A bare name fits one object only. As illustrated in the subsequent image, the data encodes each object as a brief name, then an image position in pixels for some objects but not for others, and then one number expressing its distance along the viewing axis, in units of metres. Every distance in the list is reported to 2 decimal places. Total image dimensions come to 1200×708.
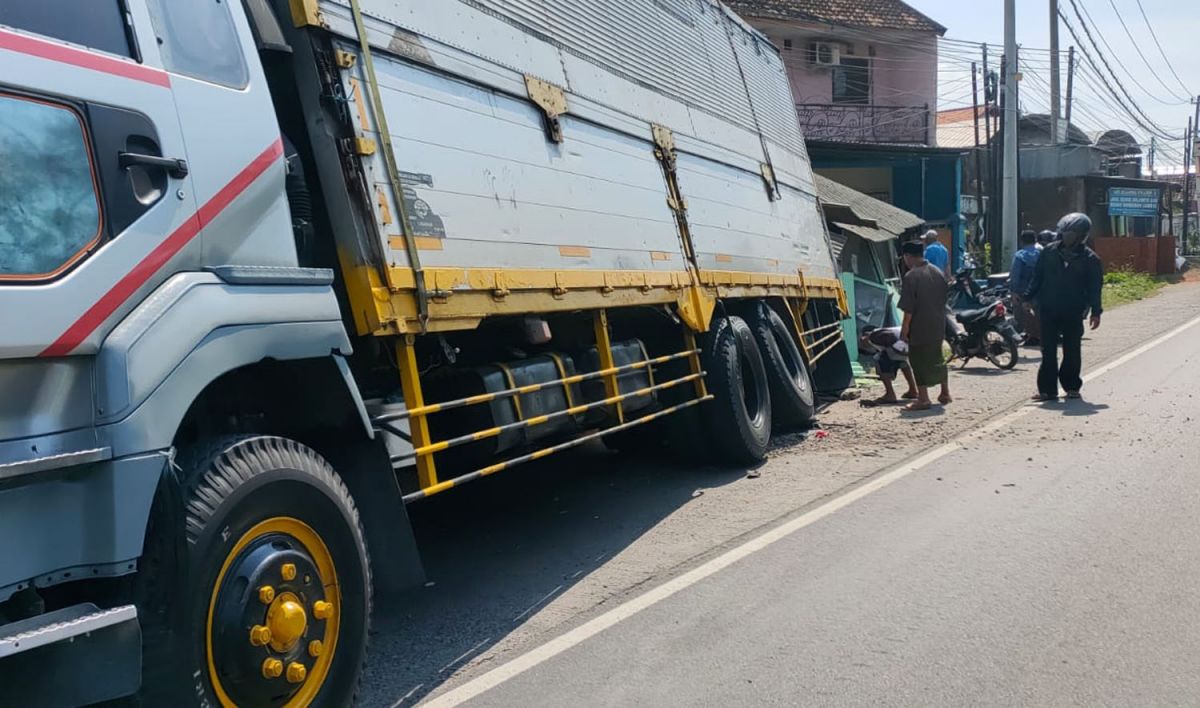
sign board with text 40.88
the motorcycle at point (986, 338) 14.33
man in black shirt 11.31
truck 2.84
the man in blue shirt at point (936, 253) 17.47
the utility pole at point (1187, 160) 47.06
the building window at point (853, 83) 31.16
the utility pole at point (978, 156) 28.84
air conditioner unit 30.30
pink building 29.45
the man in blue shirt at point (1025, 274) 15.68
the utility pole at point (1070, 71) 35.72
